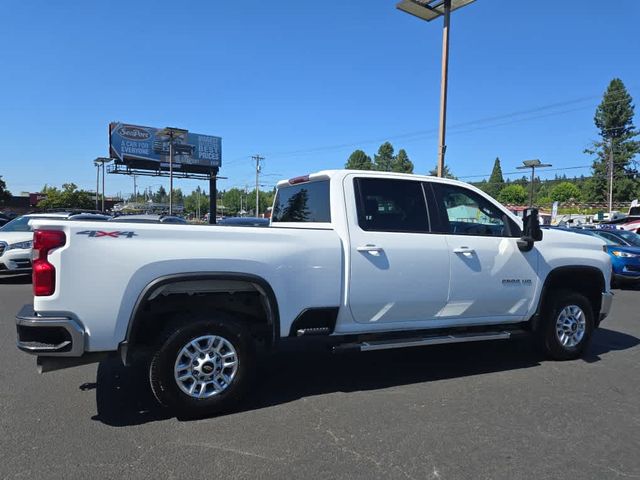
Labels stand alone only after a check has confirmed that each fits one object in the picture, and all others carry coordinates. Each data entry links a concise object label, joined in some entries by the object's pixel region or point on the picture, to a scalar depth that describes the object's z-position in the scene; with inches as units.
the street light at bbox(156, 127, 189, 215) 1283.2
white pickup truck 141.9
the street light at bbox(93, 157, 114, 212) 1933.8
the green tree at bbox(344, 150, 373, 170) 3695.9
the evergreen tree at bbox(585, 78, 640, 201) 2625.5
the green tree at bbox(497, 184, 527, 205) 3811.5
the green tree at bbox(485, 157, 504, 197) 4367.6
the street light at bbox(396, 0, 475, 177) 435.5
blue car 508.4
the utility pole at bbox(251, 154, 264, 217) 3017.7
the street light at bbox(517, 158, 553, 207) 1385.3
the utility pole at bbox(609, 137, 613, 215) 2087.4
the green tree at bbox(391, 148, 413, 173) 3484.3
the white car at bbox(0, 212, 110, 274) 429.1
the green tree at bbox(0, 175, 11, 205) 2500.0
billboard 2214.6
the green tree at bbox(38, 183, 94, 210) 2741.1
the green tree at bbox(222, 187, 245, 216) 5354.3
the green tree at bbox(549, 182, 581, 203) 3892.7
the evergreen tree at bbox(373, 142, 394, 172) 3526.1
